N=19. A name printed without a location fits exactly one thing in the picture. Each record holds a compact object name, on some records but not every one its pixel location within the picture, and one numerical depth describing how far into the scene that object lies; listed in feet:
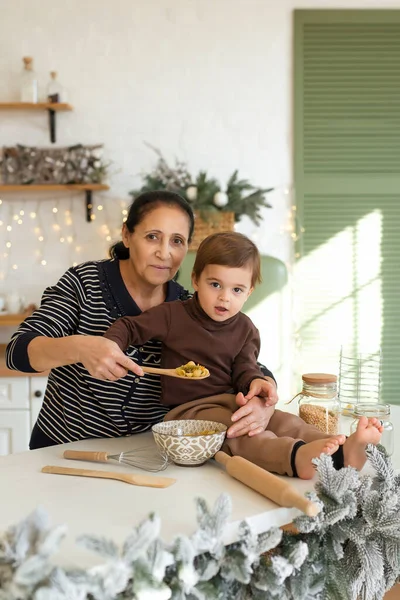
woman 5.55
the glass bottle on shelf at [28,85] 11.66
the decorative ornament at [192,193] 10.95
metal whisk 4.50
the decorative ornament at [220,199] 10.94
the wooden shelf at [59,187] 11.55
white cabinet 10.57
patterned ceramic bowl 4.34
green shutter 11.97
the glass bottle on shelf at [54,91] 11.68
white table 3.44
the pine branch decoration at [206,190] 11.02
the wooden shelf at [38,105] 11.60
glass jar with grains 5.28
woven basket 10.96
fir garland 2.87
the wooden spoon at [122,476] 4.10
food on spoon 4.93
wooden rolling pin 3.59
